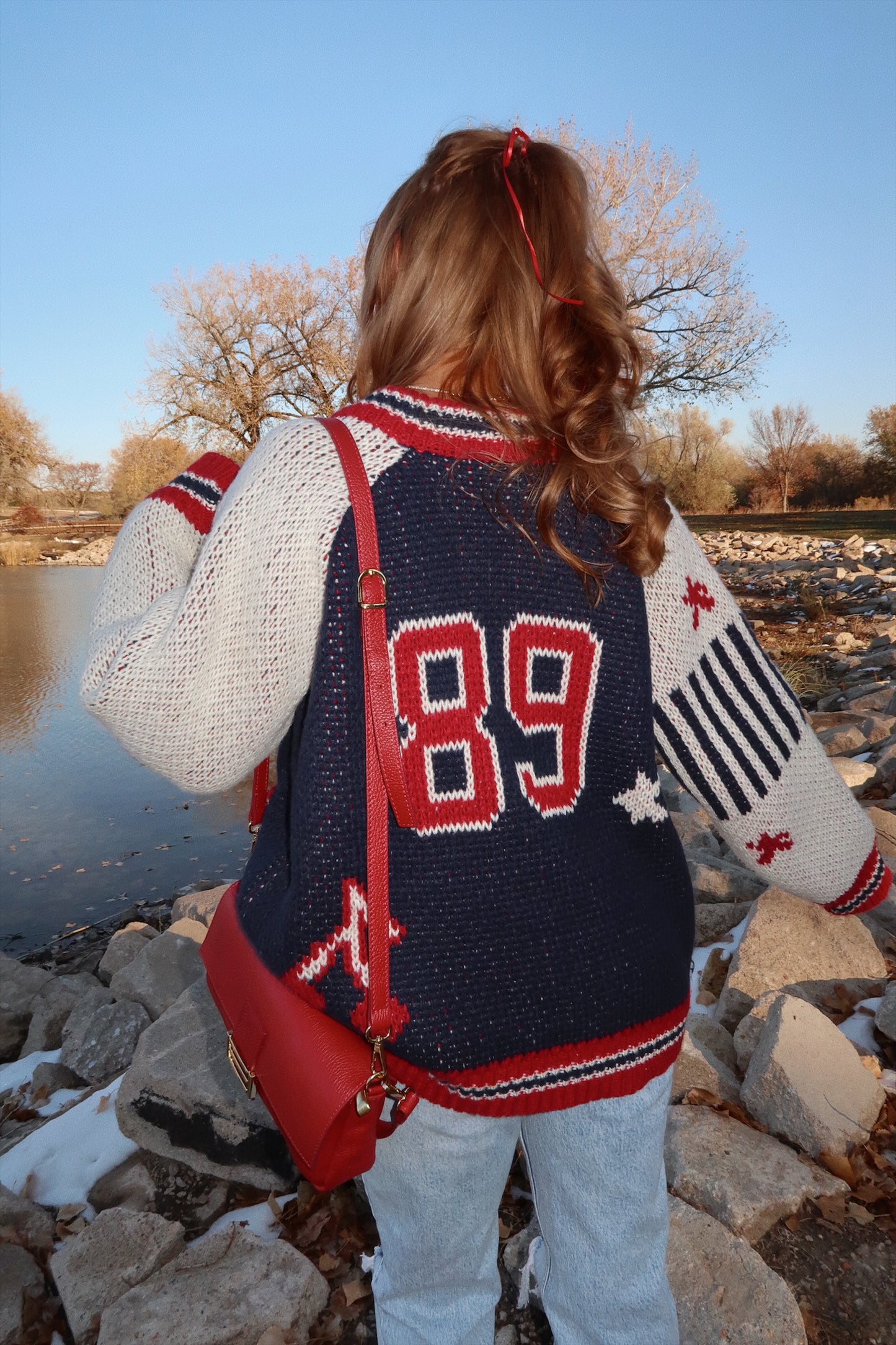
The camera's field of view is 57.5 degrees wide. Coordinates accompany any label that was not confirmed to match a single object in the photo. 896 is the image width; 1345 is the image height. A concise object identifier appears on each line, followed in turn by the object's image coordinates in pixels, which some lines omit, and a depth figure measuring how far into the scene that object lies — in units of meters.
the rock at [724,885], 3.15
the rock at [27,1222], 1.94
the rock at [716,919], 2.95
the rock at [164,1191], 2.04
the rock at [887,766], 4.22
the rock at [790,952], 2.49
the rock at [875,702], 6.24
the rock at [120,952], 3.68
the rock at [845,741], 4.98
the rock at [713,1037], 2.31
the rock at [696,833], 3.89
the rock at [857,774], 4.14
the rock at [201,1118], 2.07
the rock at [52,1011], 3.12
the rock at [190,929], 3.30
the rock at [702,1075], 2.16
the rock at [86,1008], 2.95
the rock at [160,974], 3.02
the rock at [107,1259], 1.72
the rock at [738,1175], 1.79
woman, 1.03
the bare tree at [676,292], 17.08
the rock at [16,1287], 1.72
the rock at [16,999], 3.26
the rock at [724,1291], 1.56
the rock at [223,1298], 1.62
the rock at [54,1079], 2.79
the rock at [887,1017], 2.28
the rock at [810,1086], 1.97
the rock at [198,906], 3.60
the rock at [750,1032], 2.22
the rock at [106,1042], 2.79
